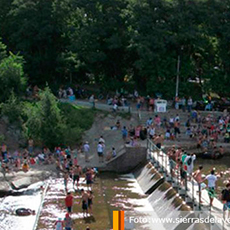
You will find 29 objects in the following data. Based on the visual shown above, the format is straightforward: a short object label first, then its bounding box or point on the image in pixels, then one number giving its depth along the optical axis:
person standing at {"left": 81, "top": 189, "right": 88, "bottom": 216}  24.45
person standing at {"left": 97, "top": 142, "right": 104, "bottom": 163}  34.12
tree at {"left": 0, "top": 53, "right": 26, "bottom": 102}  40.97
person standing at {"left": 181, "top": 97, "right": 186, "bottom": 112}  41.91
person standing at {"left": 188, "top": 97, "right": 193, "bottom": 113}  41.21
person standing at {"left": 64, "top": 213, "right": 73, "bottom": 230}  21.55
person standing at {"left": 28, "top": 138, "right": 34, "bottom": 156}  36.09
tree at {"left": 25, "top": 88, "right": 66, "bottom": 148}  36.50
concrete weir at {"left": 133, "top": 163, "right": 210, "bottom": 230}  21.95
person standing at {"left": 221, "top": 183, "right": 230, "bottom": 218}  19.53
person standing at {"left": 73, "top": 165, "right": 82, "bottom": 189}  29.25
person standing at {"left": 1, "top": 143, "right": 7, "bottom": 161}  34.80
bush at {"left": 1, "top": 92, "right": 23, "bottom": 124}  38.97
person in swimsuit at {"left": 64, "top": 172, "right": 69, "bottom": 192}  29.08
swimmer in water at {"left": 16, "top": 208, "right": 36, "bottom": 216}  25.69
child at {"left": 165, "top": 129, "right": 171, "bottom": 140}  37.16
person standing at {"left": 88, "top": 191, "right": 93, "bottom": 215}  24.82
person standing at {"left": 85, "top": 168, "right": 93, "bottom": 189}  28.73
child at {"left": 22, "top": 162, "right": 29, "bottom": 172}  32.84
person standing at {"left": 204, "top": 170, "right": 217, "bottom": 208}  20.97
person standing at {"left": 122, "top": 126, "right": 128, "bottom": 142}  36.50
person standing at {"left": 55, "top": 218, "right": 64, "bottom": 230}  21.33
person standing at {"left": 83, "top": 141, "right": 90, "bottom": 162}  34.56
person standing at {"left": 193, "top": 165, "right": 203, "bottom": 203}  21.95
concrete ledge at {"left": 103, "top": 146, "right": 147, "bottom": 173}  34.16
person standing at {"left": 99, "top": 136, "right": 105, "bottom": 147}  35.29
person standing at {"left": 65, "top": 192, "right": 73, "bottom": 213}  24.05
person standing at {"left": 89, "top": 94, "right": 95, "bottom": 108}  42.84
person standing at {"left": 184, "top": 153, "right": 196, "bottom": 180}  24.19
